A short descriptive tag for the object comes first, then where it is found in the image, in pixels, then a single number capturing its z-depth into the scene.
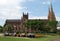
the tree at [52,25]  32.68
